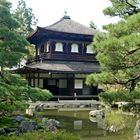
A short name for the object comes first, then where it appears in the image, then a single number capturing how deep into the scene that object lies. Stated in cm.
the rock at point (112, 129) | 1563
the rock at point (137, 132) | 1192
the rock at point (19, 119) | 1395
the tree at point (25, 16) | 5606
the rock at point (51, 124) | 1376
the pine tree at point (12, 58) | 1262
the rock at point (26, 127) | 1259
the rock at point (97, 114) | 2180
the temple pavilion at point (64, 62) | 3195
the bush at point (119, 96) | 1088
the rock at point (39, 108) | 2515
